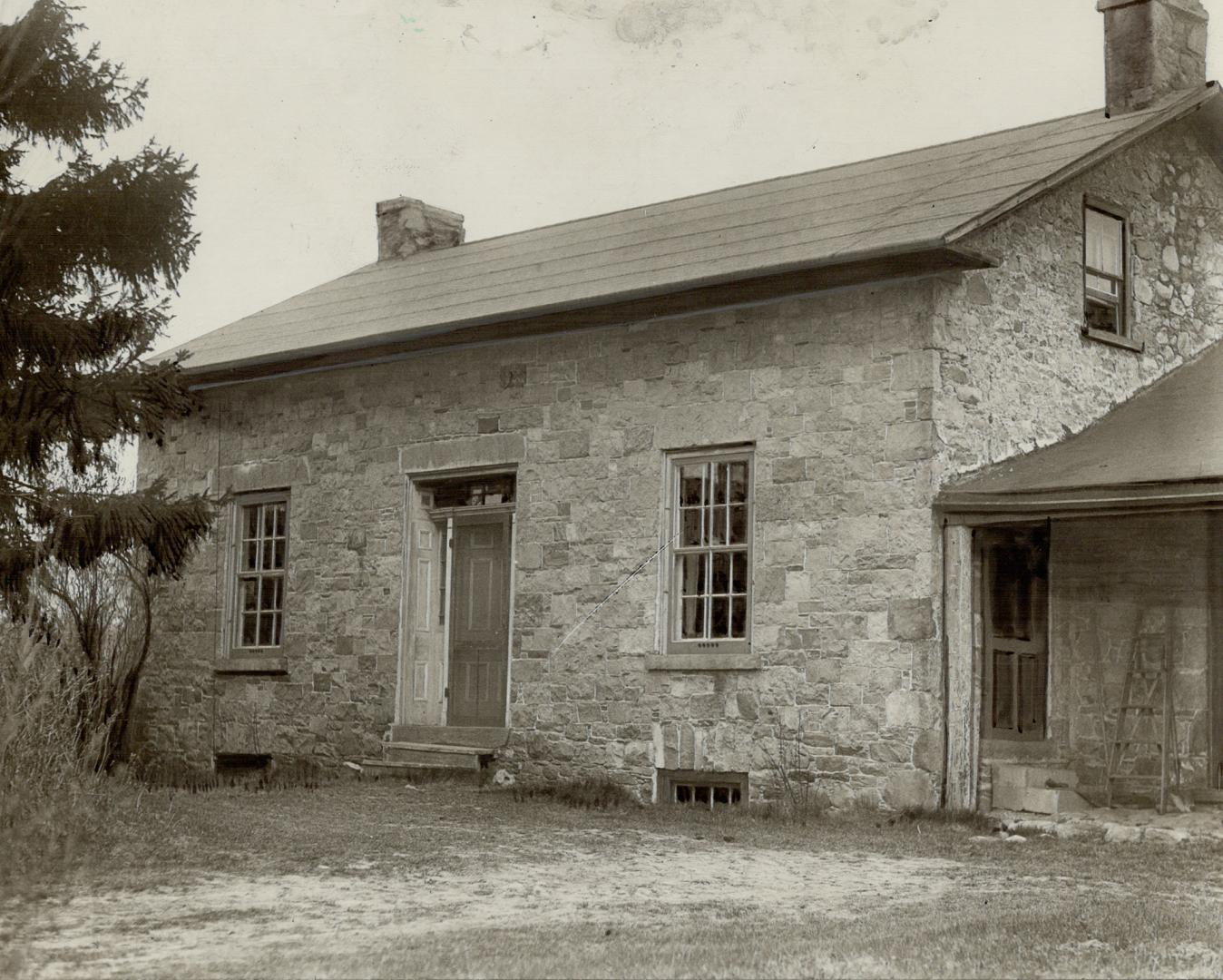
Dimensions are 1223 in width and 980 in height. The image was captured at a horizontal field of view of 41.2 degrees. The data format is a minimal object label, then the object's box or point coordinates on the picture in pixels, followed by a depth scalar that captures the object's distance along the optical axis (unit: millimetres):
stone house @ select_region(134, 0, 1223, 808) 11734
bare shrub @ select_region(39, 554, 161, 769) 16062
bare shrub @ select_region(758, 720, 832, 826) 11750
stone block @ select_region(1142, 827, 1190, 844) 10523
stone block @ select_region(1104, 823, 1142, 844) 10594
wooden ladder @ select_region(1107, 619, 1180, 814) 12836
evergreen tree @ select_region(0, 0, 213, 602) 11711
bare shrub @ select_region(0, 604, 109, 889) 8359
